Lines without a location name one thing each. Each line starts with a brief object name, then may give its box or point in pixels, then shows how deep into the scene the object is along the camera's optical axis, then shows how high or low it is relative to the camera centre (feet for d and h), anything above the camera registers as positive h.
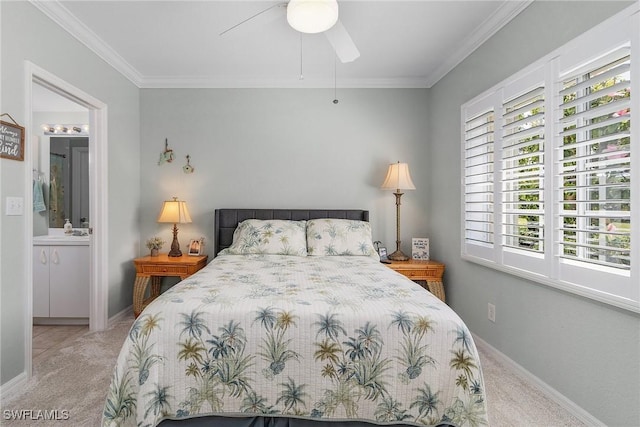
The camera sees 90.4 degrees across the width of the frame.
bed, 4.80 -2.40
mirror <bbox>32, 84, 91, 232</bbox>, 12.62 +2.06
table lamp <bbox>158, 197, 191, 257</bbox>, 11.19 -0.12
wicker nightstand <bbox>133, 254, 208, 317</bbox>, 10.75 -1.96
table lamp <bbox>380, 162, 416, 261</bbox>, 11.24 +1.03
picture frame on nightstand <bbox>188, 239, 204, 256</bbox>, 11.82 -1.32
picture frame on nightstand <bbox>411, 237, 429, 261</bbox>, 11.82 -1.38
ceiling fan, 6.04 +3.85
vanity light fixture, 12.85 +3.40
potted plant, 11.66 -1.19
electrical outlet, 8.46 -2.72
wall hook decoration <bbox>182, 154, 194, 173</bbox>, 12.19 +1.73
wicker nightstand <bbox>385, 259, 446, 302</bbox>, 10.78 -2.09
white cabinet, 10.52 -2.26
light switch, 6.68 +0.15
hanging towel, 11.91 +0.57
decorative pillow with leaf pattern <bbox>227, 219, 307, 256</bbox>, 10.21 -0.87
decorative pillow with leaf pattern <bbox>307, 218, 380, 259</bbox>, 10.34 -0.87
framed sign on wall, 6.49 +1.53
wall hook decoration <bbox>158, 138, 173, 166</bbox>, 12.19 +2.21
